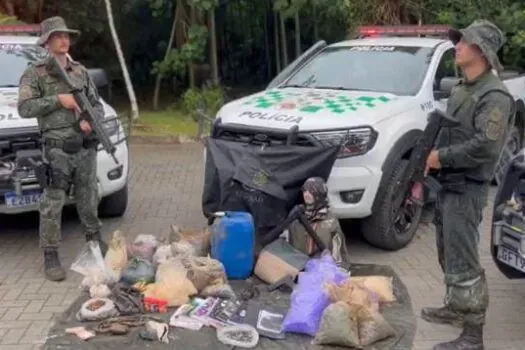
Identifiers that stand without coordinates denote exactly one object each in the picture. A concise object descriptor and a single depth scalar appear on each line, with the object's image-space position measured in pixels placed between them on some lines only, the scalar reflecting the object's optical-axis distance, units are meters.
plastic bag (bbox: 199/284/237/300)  5.29
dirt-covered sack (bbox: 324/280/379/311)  4.93
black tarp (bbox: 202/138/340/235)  5.96
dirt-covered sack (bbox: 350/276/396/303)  5.33
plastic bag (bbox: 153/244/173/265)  5.82
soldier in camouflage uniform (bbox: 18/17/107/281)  5.77
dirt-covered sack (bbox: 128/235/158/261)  6.04
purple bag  4.86
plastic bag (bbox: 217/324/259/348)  4.72
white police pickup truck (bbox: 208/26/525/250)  6.27
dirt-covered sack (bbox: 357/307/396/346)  4.71
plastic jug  5.65
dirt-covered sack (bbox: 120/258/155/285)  5.54
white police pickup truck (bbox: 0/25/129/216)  6.32
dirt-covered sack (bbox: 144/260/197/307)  5.25
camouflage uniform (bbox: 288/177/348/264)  5.86
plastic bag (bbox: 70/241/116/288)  5.53
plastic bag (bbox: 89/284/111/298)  5.31
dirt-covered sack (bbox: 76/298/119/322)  5.03
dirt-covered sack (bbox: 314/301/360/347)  4.66
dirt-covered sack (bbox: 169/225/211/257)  5.94
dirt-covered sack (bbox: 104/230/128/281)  5.79
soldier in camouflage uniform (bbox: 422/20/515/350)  4.45
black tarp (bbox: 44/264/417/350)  4.70
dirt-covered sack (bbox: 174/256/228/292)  5.37
